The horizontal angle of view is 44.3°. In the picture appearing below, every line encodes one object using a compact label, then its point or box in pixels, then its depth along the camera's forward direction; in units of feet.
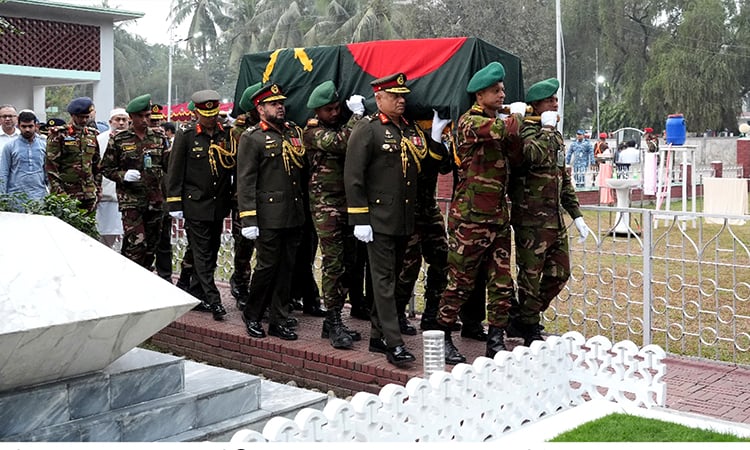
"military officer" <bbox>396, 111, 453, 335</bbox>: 18.85
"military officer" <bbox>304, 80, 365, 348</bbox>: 19.07
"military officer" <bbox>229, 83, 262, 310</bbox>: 21.21
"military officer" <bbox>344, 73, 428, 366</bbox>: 17.21
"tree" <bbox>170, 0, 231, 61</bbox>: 169.58
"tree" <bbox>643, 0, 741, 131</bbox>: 130.21
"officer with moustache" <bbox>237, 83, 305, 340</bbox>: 19.07
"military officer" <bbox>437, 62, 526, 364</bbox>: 16.96
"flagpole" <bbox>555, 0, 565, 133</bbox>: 87.81
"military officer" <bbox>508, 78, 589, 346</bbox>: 17.66
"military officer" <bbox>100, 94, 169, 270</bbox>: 24.11
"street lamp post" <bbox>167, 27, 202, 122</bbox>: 120.88
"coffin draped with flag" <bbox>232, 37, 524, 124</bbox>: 18.63
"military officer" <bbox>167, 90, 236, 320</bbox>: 21.48
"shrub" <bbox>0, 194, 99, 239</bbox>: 14.93
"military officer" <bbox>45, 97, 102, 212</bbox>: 24.89
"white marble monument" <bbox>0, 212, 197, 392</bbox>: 11.73
